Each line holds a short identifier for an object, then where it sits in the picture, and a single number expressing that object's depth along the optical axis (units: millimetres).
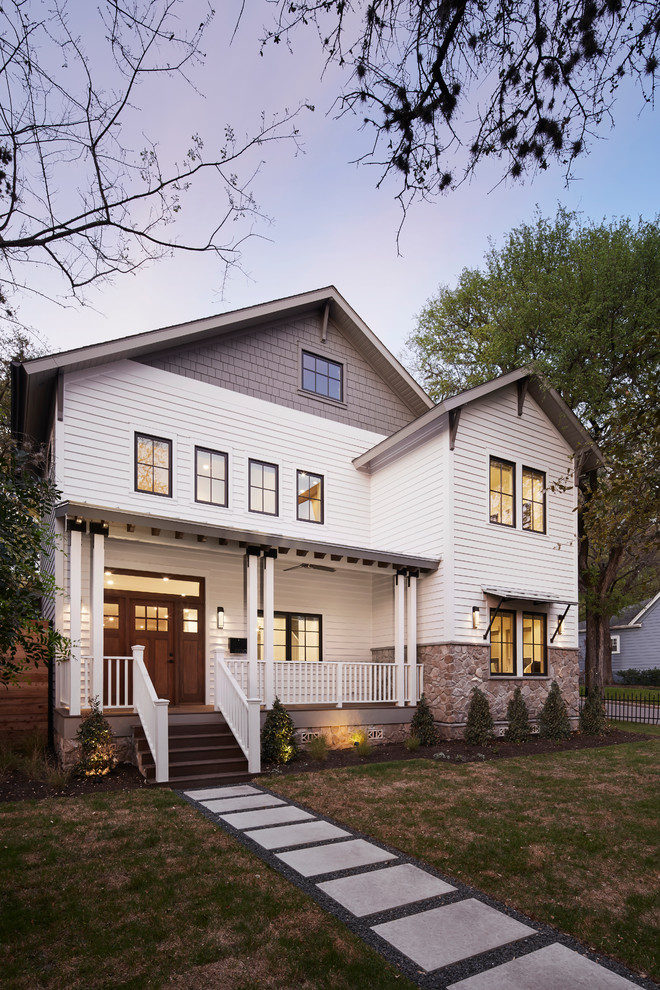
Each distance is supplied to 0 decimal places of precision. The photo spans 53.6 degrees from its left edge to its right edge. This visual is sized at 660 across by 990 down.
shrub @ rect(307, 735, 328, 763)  9797
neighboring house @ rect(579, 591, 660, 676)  31578
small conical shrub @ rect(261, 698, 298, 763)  9641
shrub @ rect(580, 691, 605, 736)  13289
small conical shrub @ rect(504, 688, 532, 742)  11875
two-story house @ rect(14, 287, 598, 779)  10469
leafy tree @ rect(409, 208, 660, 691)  15688
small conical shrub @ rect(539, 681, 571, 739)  12445
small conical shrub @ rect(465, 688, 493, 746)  11422
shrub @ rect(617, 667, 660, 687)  29188
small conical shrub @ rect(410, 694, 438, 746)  11311
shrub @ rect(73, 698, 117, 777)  8352
